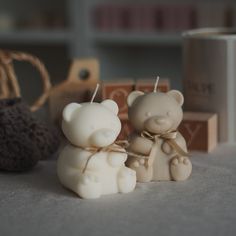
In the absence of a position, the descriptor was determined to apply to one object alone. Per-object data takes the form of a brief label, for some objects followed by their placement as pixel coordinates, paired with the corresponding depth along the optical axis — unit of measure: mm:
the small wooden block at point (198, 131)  698
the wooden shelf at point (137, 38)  2117
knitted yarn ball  635
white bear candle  562
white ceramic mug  716
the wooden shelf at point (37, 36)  2197
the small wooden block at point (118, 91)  727
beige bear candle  593
